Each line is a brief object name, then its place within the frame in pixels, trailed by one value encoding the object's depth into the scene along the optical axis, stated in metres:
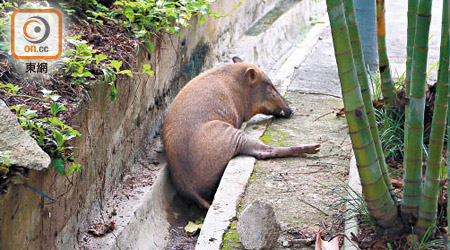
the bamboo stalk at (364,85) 3.50
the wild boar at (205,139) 5.18
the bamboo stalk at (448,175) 2.95
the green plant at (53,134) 3.44
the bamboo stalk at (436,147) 3.14
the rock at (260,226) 3.73
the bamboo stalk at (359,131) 3.09
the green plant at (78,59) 4.26
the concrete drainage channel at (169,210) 4.16
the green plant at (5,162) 3.04
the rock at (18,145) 3.14
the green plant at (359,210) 3.75
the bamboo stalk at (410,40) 3.42
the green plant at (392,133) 4.90
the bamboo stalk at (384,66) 4.90
